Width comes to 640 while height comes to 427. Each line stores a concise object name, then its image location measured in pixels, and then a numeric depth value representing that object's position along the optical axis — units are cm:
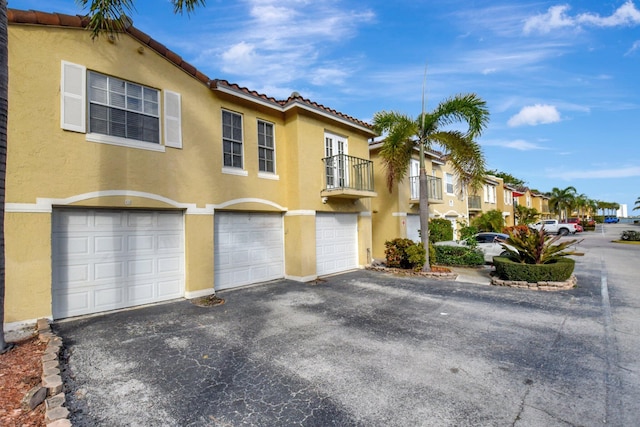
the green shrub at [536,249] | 996
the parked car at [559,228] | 3408
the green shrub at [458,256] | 1356
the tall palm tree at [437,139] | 1093
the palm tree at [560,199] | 4946
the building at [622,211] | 12455
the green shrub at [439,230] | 1743
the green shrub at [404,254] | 1190
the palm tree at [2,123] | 457
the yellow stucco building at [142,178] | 617
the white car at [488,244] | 1461
